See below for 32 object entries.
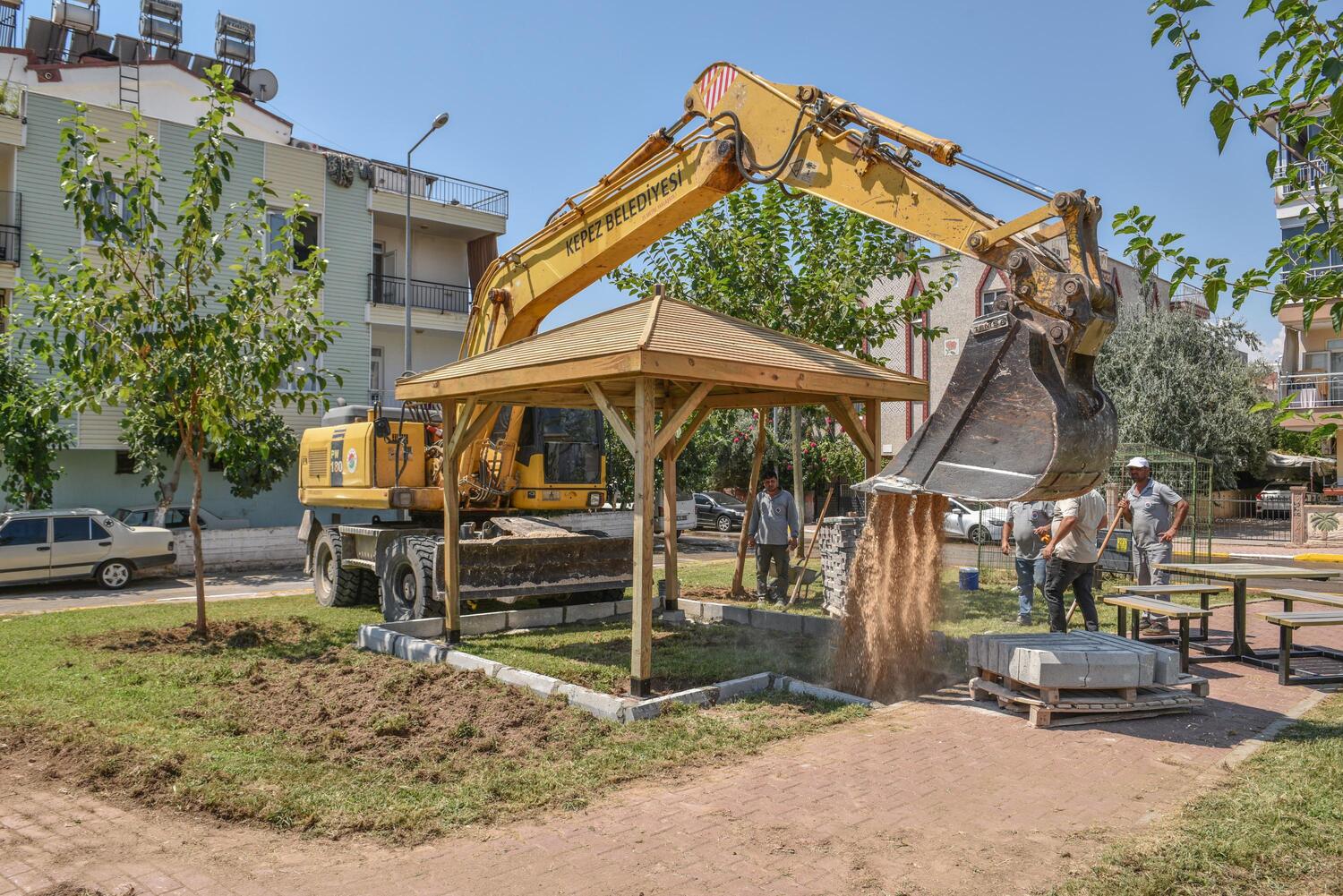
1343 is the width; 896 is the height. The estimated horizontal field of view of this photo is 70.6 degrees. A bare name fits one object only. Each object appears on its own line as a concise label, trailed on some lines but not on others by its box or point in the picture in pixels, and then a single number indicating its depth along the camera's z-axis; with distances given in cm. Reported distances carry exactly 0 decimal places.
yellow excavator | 588
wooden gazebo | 727
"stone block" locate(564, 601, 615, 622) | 1125
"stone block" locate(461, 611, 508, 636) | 1032
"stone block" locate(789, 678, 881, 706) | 742
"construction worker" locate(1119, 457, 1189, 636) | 1089
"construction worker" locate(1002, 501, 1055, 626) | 1150
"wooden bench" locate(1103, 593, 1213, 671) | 824
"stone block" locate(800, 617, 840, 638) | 1036
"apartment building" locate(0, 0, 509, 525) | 2242
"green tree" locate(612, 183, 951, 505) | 1380
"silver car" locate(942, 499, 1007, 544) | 2481
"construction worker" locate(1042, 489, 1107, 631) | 923
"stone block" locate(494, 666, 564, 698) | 746
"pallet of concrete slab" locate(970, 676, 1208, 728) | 684
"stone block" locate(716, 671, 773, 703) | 755
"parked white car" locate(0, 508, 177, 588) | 1639
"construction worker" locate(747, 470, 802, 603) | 1338
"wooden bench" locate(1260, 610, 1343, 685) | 779
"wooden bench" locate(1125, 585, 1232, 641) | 891
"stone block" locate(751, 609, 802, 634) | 1084
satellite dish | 3139
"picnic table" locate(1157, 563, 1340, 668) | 917
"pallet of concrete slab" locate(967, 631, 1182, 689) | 686
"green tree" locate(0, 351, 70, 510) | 1811
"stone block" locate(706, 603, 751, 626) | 1138
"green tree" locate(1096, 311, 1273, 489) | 3130
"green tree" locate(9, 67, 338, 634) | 962
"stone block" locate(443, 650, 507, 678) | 812
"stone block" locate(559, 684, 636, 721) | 690
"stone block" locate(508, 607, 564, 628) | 1072
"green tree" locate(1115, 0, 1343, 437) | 417
